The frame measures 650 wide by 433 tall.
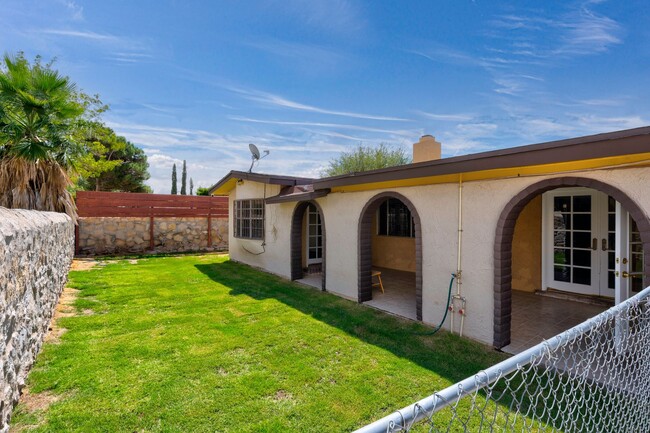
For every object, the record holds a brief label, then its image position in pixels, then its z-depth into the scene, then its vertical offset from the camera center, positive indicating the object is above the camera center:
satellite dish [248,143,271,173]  12.99 +2.59
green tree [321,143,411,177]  28.94 +5.54
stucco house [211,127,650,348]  4.57 -0.26
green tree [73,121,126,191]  18.27 +4.42
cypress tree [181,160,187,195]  45.56 +5.52
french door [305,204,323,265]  12.51 -0.81
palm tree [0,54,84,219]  9.05 +2.51
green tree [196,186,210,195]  31.11 +2.58
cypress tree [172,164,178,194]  45.58 +4.99
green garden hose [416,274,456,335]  6.18 -1.79
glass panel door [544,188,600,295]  8.08 -0.63
